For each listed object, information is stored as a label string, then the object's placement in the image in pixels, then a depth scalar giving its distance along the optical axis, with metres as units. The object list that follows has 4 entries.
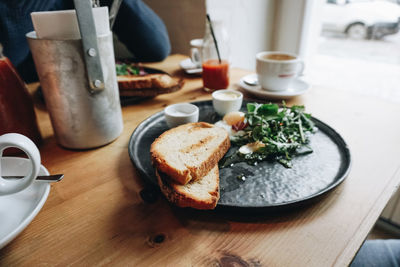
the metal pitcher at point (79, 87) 0.63
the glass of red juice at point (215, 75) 1.15
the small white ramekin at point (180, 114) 0.83
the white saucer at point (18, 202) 0.44
